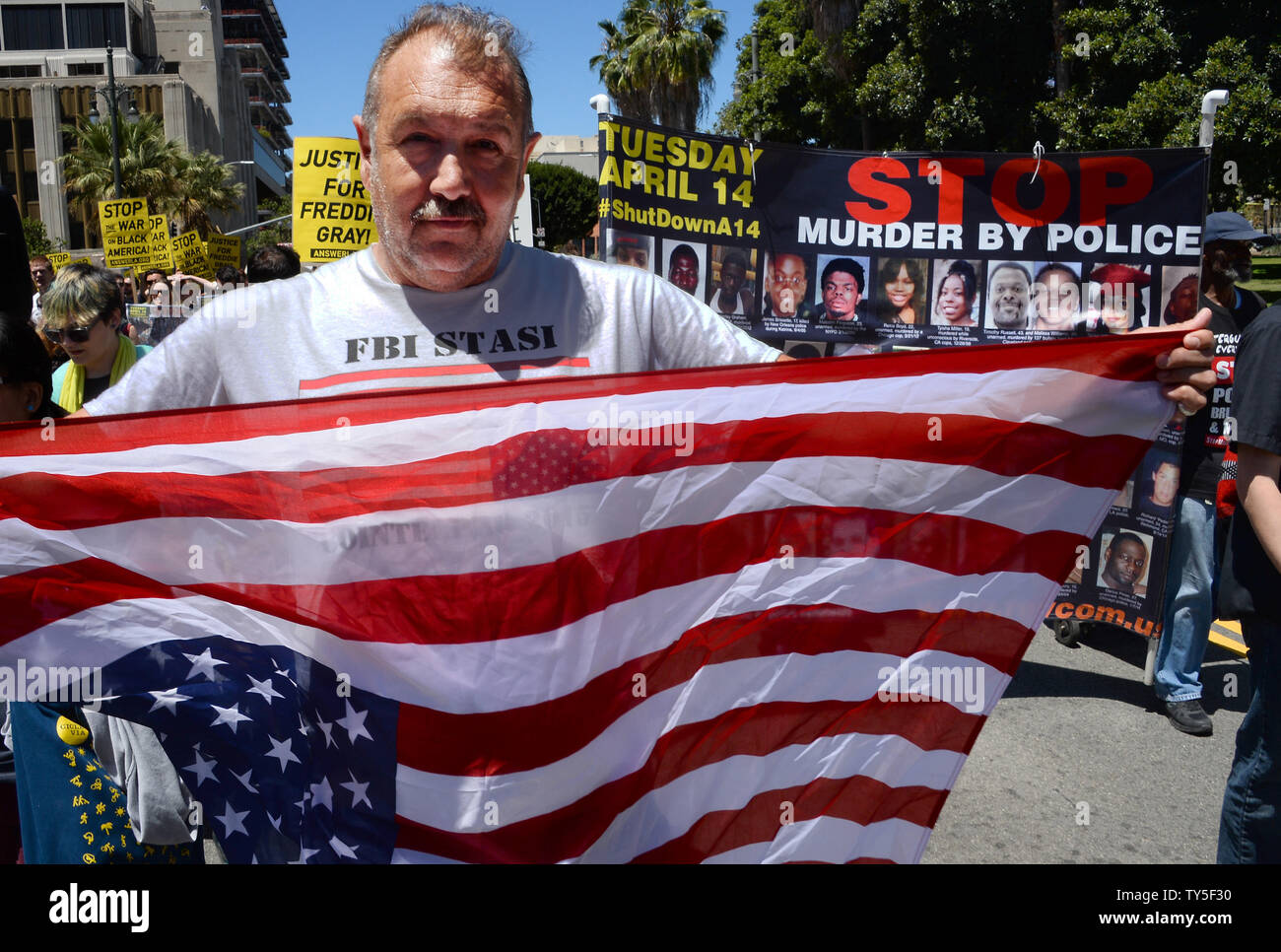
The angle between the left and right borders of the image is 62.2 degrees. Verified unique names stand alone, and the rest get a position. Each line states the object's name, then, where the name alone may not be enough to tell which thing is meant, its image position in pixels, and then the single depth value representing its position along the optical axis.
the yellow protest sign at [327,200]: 8.98
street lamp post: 22.97
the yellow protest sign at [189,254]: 13.32
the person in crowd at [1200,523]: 5.22
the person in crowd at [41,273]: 11.76
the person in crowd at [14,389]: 2.62
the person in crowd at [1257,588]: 2.87
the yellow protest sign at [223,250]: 15.03
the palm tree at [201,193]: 44.34
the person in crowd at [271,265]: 6.36
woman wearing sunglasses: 4.15
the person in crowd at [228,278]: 11.12
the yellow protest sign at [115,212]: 12.59
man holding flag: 2.03
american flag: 2.03
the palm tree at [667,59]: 37.28
